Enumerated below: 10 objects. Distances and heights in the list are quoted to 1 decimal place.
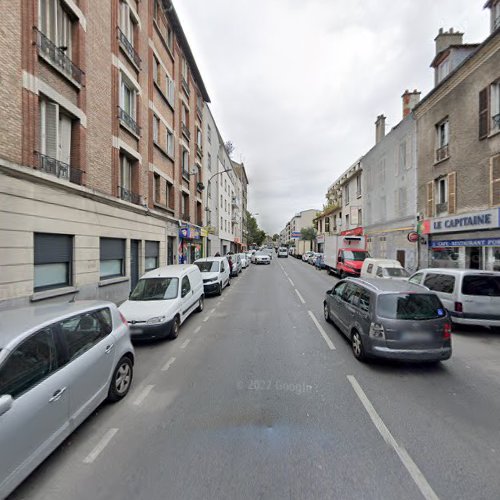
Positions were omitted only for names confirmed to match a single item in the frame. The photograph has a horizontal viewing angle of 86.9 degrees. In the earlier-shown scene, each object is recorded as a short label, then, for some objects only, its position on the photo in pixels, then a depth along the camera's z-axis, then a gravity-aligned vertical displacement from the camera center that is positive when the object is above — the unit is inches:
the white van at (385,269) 457.4 -34.6
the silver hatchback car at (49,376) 88.0 -51.7
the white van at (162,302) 238.2 -54.1
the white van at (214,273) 469.1 -44.0
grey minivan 179.5 -52.2
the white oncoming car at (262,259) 1350.8 -44.7
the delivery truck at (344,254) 657.9 -11.0
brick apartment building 248.8 +138.6
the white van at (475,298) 257.4 -47.2
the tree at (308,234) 2612.2 +169.0
